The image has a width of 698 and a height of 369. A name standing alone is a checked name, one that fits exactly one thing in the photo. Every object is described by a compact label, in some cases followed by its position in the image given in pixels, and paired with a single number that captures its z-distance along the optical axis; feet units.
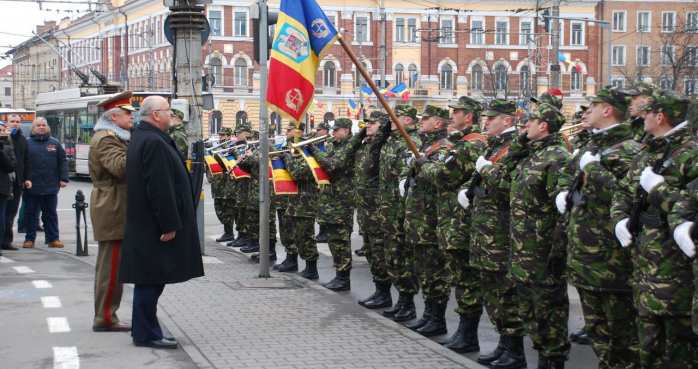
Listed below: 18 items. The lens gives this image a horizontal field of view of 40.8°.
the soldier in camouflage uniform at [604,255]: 20.29
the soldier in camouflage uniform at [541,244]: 22.52
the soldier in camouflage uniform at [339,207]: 36.40
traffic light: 39.09
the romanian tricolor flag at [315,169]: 36.99
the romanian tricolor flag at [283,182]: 40.11
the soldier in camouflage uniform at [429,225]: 28.50
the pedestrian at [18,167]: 47.67
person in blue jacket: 48.98
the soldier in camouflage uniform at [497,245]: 24.32
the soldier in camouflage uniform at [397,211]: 31.09
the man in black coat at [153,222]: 24.81
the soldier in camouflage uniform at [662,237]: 17.84
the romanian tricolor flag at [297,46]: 32.89
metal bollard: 45.24
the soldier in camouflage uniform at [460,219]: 26.37
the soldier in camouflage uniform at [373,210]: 33.40
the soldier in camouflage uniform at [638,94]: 24.04
